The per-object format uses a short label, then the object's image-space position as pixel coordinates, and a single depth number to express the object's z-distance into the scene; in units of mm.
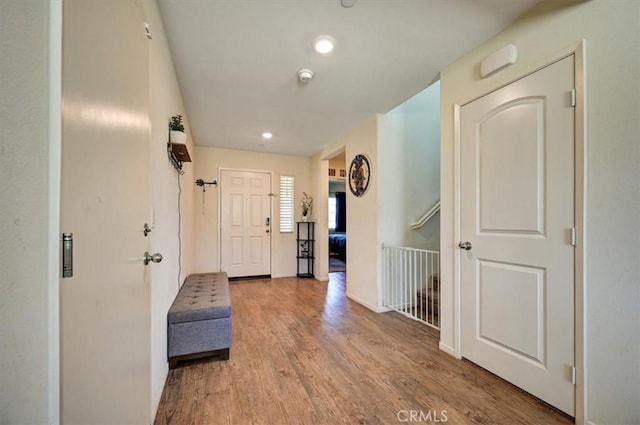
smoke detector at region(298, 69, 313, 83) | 2262
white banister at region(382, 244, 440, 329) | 3124
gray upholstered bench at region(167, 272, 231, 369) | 1975
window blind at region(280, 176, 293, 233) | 5254
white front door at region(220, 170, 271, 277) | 4855
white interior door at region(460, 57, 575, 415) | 1521
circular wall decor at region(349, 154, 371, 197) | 3449
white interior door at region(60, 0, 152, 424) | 620
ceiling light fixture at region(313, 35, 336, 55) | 1851
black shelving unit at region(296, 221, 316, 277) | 5262
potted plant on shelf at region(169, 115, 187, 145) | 1998
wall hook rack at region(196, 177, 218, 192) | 4598
